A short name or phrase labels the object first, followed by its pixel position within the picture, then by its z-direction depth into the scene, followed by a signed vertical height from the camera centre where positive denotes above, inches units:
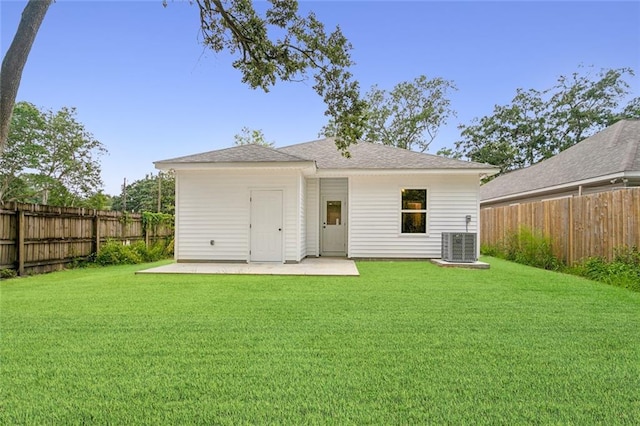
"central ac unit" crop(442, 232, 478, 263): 342.0 -26.1
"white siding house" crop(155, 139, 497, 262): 353.7 +20.3
